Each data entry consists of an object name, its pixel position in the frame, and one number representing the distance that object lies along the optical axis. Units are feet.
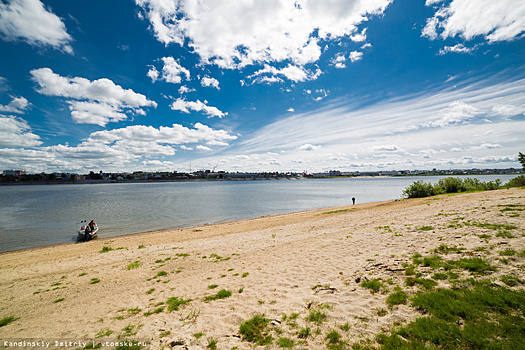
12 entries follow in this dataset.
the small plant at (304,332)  18.20
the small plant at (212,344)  18.05
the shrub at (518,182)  110.01
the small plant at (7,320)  25.57
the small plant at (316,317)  19.81
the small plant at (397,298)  20.23
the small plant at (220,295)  27.43
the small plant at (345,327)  18.11
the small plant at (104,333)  21.63
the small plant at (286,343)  17.24
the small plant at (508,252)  24.32
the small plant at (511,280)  19.08
